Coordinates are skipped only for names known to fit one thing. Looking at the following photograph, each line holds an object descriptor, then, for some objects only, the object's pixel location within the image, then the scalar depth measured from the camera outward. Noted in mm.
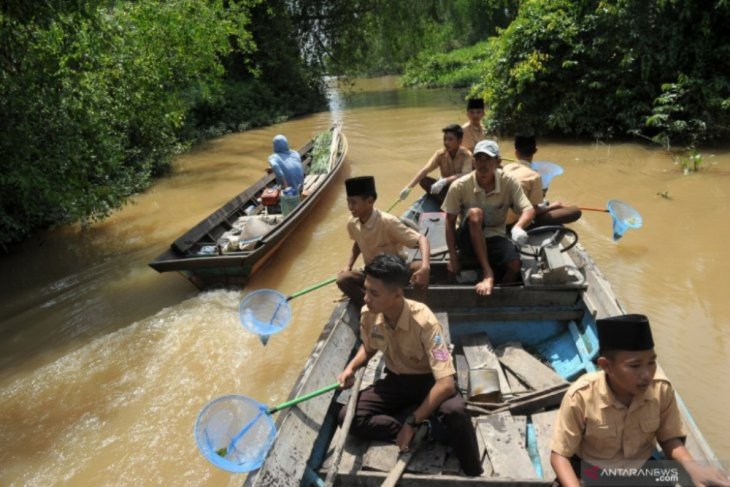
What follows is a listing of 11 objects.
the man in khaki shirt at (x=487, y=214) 4160
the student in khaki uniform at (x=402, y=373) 2740
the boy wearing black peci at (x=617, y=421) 2119
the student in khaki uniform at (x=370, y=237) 3934
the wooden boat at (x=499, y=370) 2887
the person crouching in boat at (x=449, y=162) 6164
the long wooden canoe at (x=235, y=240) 6230
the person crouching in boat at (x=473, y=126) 7094
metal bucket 3455
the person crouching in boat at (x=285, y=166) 8180
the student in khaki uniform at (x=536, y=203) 5086
